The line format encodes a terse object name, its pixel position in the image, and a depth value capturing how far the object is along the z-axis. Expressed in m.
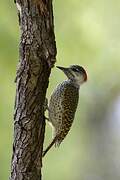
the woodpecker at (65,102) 8.18
